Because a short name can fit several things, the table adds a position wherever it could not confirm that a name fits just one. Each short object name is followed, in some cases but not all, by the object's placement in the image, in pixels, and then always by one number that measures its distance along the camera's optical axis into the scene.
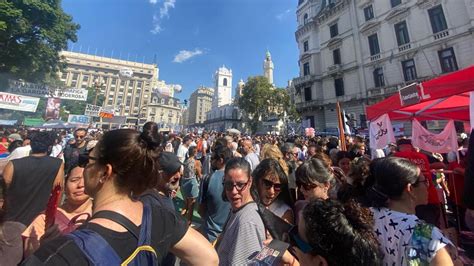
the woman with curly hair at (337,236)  1.11
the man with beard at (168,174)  2.68
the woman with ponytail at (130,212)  0.88
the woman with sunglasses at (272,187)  2.40
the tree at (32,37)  16.52
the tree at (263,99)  34.12
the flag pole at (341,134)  6.48
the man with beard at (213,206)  2.94
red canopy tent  2.96
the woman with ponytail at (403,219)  1.31
